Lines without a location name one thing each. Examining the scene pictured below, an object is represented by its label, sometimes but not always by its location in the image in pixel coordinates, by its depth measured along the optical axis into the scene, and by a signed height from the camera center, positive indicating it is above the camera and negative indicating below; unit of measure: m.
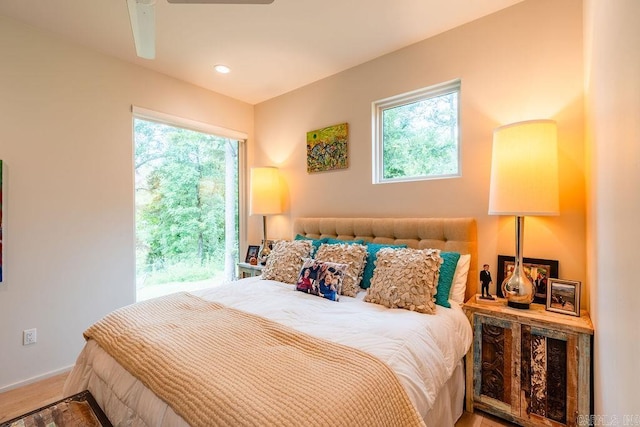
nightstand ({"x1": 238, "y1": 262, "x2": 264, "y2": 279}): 3.11 -0.65
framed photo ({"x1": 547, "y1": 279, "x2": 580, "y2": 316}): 1.60 -0.49
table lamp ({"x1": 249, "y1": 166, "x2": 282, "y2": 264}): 3.21 +0.22
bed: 0.89 -0.59
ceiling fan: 1.25 +0.93
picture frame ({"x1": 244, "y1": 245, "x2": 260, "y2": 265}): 3.44 -0.48
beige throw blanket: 0.85 -0.58
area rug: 1.10 -0.83
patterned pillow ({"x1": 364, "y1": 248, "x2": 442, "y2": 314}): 1.72 -0.43
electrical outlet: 2.16 -0.94
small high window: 2.31 +0.69
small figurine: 1.88 -0.45
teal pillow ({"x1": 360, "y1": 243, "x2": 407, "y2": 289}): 2.20 -0.41
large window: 2.89 +0.06
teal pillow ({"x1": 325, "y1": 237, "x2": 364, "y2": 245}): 2.45 -0.26
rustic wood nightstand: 1.44 -0.85
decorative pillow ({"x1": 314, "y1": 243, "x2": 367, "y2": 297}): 2.08 -0.36
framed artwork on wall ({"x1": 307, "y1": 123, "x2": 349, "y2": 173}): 2.87 +0.69
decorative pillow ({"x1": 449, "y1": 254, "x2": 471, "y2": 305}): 1.94 -0.47
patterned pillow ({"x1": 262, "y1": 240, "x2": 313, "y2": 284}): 2.42 -0.42
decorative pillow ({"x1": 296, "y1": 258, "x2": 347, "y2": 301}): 1.99 -0.48
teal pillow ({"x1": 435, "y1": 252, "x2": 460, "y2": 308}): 1.82 -0.42
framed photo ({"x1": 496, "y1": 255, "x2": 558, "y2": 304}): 1.80 -0.39
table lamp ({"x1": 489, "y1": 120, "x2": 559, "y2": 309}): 1.57 +0.21
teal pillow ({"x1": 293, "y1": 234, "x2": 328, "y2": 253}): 2.64 -0.28
